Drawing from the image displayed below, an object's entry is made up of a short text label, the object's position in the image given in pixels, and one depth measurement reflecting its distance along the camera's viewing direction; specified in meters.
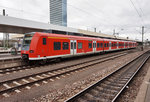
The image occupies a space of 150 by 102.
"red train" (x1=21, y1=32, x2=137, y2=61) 9.22
